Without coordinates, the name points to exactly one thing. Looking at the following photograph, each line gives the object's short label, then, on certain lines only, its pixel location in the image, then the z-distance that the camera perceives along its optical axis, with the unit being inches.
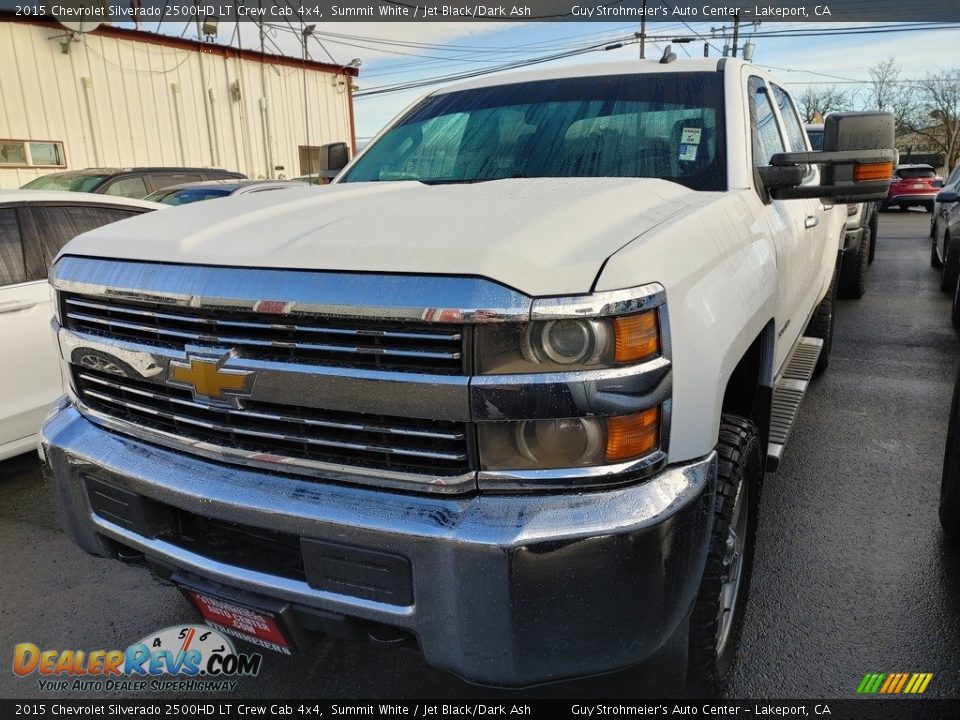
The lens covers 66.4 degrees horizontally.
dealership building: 615.2
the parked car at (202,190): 309.1
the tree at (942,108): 1974.7
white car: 147.8
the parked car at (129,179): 362.0
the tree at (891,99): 2119.8
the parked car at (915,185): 849.5
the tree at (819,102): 2172.7
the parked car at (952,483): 110.7
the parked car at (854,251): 290.5
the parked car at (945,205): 327.6
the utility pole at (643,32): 1381.6
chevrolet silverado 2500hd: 61.2
